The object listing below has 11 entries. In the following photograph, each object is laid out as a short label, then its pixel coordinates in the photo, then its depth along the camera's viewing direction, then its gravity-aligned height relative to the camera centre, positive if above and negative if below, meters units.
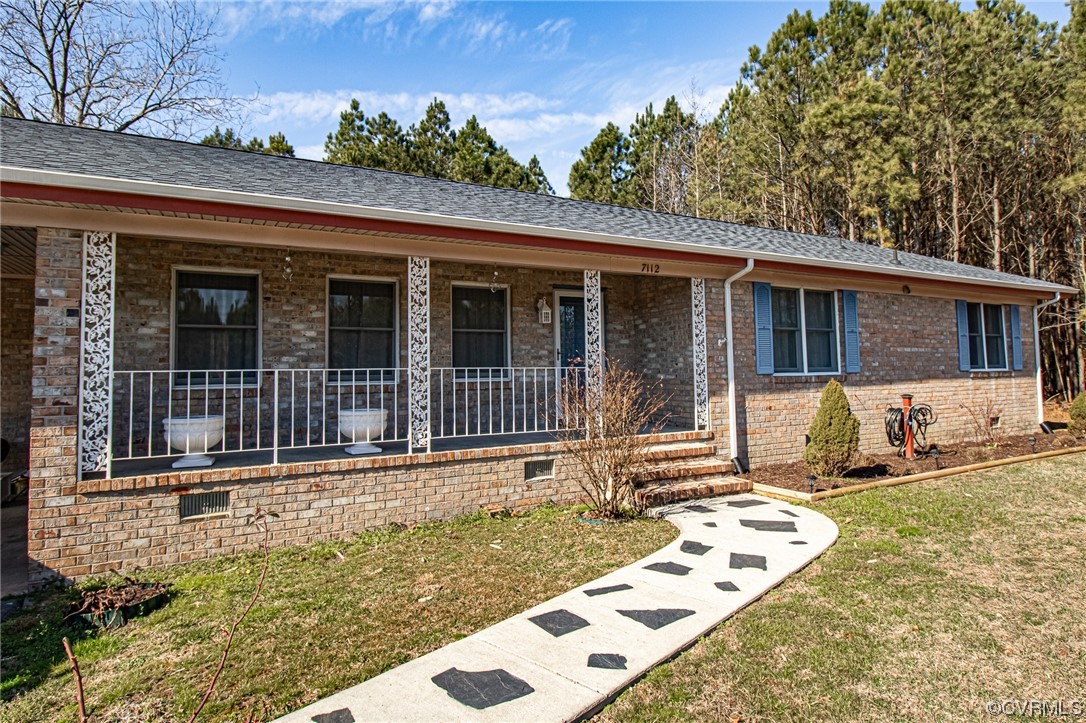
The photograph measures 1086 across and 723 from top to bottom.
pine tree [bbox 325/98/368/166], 21.04 +9.23
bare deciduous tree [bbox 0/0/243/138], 15.47 +9.26
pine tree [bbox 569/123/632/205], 24.69 +9.26
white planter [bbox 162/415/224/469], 5.62 -0.42
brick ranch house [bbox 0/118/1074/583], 4.93 +0.73
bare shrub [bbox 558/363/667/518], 6.37 -0.63
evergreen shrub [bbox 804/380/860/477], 7.73 -0.73
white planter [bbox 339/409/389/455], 6.51 -0.42
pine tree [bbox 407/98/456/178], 21.75 +9.12
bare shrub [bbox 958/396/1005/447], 11.08 -0.83
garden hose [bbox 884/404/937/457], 9.95 -0.78
